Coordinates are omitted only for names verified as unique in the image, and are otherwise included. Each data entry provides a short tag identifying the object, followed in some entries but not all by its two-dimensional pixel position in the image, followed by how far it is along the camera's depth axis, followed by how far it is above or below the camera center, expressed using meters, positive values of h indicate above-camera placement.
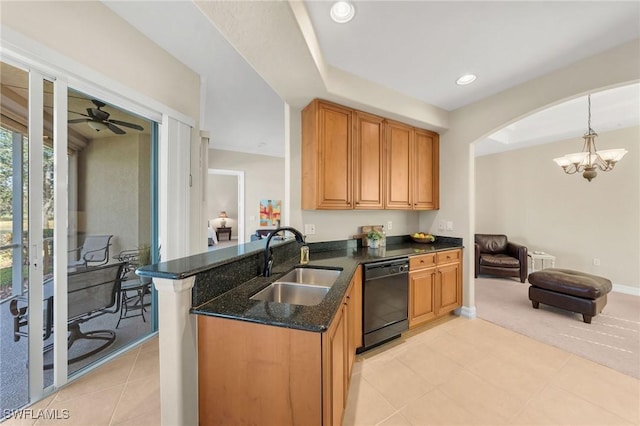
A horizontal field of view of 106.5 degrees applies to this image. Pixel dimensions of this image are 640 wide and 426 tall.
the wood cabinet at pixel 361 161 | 2.44 +0.59
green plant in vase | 2.88 -0.30
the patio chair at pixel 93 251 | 1.93 -0.33
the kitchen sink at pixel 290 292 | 1.57 -0.54
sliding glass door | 1.56 -0.13
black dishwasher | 2.18 -0.85
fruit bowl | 3.29 -0.36
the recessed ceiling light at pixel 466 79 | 2.43 +1.39
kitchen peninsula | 1.03 -0.64
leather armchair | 4.47 -0.87
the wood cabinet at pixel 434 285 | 2.56 -0.83
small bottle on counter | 2.08 -0.37
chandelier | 3.13 +0.74
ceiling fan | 1.95 +0.80
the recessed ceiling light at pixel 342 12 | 1.55 +1.35
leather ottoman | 2.82 -0.98
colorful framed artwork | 6.02 +0.02
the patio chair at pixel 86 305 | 1.64 -0.73
